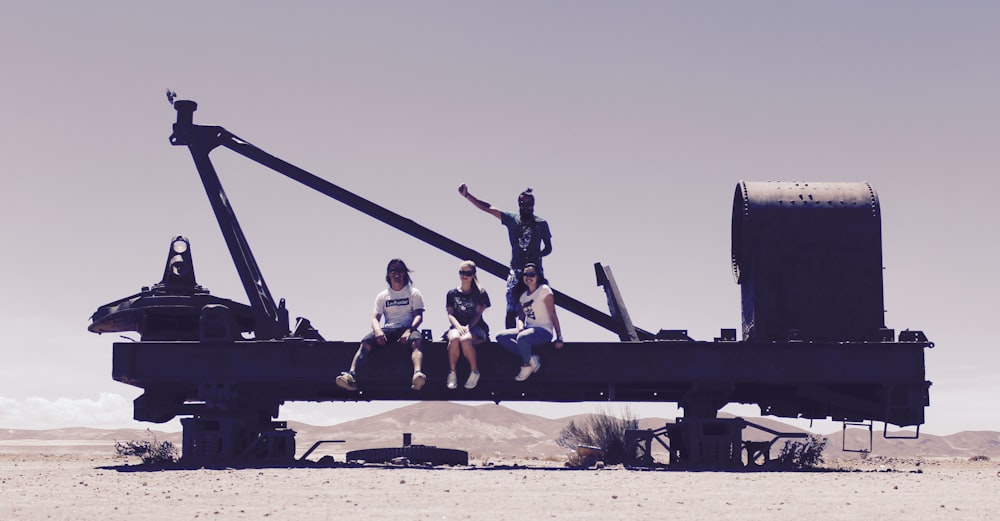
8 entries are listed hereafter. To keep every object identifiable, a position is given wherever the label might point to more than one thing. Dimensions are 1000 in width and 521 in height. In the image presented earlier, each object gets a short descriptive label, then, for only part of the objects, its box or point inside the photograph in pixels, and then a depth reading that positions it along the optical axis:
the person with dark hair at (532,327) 13.48
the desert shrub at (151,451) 16.36
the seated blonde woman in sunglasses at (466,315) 13.47
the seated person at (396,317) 13.43
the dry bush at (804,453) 16.61
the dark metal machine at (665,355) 14.90
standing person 14.17
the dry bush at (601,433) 17.19
